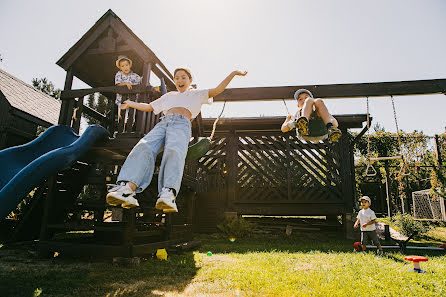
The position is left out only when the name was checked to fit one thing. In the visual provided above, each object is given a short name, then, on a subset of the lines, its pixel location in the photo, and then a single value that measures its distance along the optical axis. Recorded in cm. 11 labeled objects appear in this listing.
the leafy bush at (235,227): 946
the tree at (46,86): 3722
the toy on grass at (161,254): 515
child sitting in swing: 446
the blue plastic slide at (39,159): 325
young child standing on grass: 698
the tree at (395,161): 1424
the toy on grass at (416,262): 446
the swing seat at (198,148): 403
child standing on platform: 560
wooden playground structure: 511
